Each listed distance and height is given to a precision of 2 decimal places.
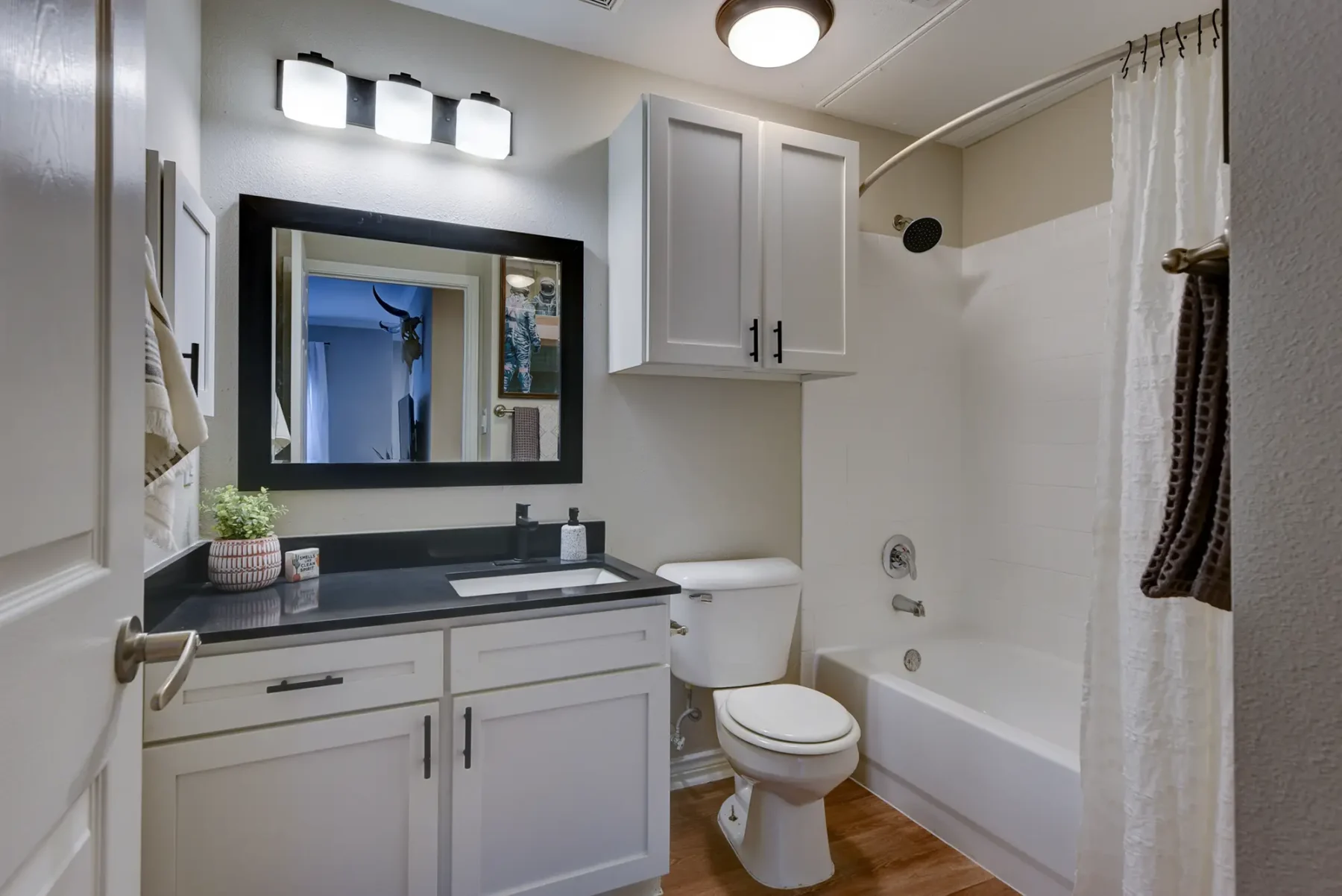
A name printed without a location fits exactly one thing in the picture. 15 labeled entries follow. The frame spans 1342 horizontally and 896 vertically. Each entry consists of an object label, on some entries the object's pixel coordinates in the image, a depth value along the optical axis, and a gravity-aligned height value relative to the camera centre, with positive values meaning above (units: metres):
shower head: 2.43 +0.77
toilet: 1.73 -0.77
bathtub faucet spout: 2.61 -0.65
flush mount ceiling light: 1.81 +1.18
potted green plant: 1.55 -0.25
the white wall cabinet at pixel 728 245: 1.95 +0.62
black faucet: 2.00 -0.28
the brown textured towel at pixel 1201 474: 0.75 -0.03
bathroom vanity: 1.27 -0.65
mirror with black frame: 1.78 +0.26
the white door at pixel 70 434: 0.43 +0.00
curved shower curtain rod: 1.51 +0.98
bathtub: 1.73 -0.94
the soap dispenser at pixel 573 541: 2.01 -0.31
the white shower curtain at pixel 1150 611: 1.39 -0.37
